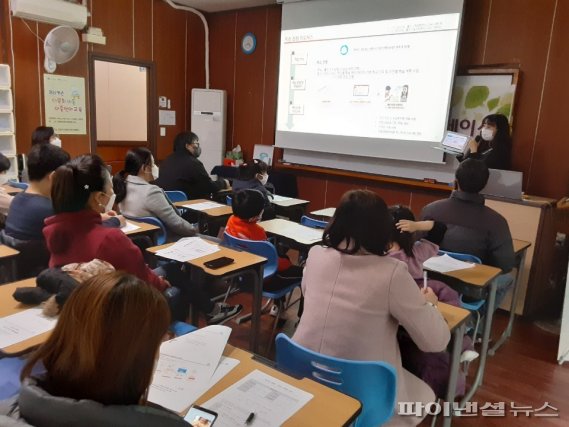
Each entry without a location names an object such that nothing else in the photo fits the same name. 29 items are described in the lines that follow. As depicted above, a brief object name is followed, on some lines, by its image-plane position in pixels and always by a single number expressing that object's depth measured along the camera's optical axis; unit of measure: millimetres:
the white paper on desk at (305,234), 3098
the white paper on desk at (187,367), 1284
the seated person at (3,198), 3242
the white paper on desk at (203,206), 3865
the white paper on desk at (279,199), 4591
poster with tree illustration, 4449
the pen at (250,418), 1190
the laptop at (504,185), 3709
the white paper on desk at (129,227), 2996
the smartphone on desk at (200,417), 1170
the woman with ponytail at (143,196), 3354
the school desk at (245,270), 2342
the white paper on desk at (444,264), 2486
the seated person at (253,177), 4426
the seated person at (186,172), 4500
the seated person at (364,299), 1552
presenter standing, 4250
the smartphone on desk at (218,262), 2358
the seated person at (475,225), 2805
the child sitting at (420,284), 1953
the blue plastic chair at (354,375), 1462
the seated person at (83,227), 1842
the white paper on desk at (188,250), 2494
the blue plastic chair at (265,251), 2846
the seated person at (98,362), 814
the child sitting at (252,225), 2959
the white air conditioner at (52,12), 4961
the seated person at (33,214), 2662
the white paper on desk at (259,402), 1204
